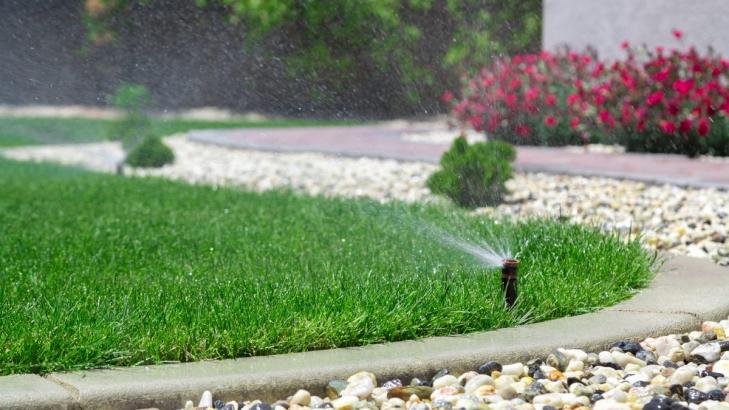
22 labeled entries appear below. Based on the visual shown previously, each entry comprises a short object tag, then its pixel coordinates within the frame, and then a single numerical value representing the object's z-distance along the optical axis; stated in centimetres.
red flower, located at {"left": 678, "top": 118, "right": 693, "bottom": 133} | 975
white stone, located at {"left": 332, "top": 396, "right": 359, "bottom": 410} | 277
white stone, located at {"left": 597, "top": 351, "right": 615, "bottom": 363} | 323
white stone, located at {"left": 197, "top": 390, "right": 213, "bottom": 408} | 278
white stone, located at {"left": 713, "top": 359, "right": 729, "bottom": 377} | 314
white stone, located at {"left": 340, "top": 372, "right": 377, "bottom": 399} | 286
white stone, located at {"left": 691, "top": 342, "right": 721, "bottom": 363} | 326
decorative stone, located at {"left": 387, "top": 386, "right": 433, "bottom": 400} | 292
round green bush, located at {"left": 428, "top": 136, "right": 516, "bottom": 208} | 685
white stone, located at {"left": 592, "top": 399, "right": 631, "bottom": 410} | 274
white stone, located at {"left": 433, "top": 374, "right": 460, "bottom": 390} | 298
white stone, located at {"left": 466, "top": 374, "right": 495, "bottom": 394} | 295
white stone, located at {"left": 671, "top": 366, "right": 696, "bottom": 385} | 303
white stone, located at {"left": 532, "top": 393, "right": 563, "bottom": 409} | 284
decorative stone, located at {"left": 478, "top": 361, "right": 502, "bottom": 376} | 310
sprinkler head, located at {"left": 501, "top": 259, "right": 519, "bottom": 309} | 348
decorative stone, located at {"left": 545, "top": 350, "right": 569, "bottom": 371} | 316
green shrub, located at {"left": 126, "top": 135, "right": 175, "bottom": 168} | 1051
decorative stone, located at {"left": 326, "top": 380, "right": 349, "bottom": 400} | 289
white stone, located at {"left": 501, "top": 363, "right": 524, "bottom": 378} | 309
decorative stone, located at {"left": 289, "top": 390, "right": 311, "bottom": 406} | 284
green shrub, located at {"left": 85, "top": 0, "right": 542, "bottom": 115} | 2041
